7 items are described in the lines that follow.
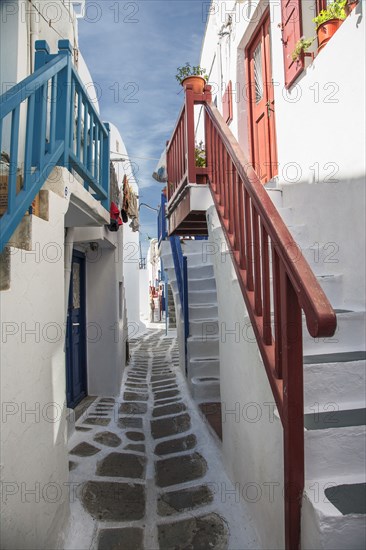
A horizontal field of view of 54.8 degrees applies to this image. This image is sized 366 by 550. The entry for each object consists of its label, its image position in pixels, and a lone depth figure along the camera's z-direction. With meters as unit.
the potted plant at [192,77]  4.52
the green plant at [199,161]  4.87
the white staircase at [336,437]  1.50
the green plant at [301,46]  3.46
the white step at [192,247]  6.90
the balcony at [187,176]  3.78
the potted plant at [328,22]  3.00
